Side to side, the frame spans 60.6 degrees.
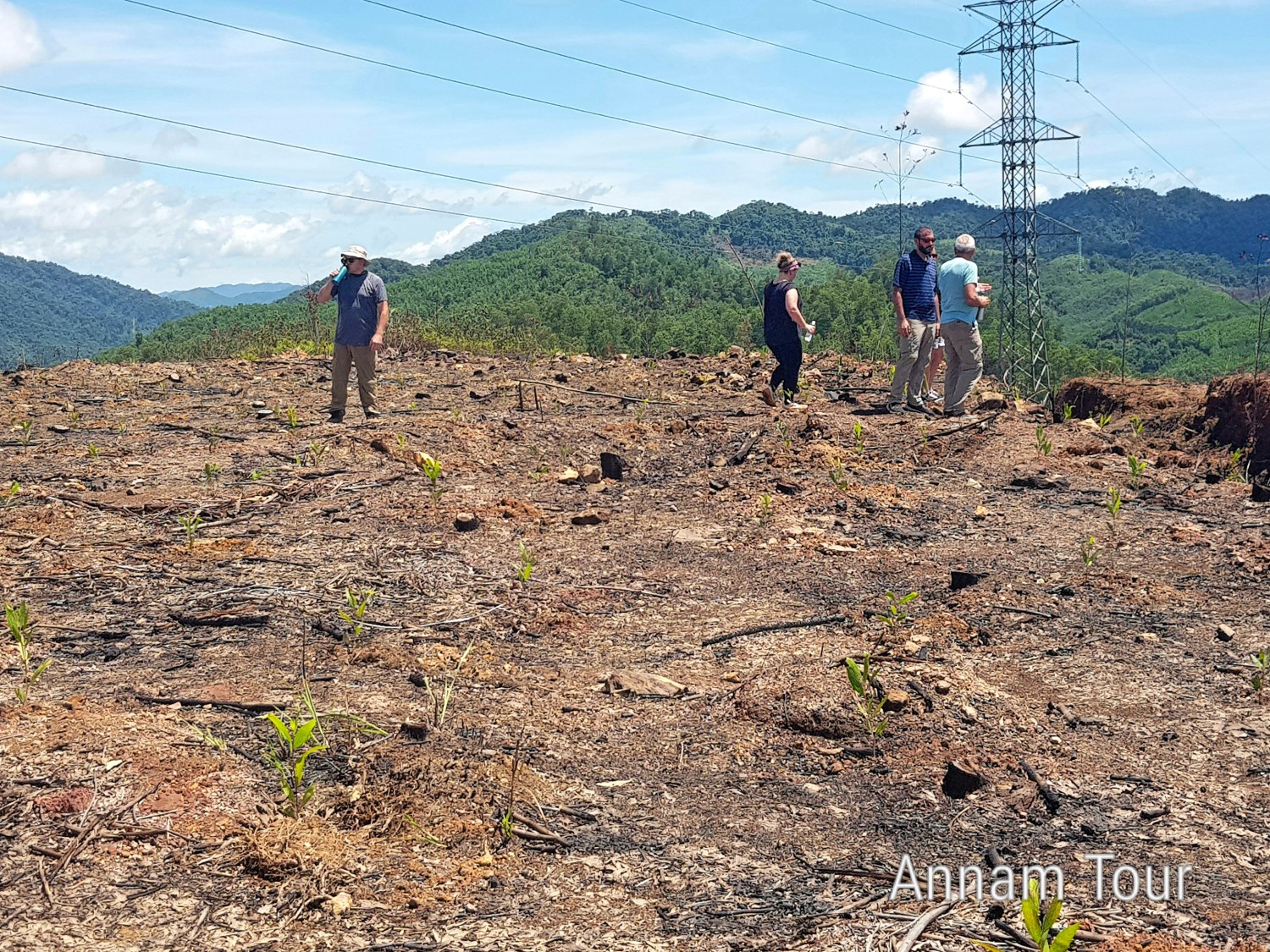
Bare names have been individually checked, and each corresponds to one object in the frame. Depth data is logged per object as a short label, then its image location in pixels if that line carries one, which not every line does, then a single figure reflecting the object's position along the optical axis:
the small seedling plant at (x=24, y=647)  4.51
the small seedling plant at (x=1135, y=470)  8.38
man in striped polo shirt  10.94
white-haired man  10.70
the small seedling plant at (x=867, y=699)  4.36
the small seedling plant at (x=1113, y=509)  7.24
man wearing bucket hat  10.66
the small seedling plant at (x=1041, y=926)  2.59
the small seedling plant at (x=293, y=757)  3.60
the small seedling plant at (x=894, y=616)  5.44
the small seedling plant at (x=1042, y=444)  9.44
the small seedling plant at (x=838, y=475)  8.49
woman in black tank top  11.19
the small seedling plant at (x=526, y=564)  6.33
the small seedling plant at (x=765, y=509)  7.79
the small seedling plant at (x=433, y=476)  8.13
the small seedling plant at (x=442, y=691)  4.38
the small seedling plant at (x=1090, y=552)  6.39
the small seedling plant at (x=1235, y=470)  9.23
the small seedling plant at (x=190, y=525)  6.77
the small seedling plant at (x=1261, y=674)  4.64
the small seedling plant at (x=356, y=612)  5.30
